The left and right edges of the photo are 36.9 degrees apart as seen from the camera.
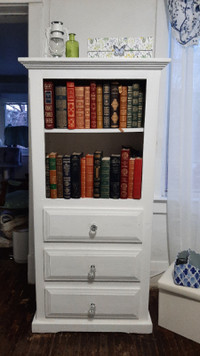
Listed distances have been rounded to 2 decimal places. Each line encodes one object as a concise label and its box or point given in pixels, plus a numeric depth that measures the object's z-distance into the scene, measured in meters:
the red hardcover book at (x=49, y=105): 1.53
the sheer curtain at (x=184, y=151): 1.88
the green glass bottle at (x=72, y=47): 1.57
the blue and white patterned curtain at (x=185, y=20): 1.75
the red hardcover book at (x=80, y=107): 1.54
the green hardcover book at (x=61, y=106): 1.54
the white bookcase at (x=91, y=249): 1.55
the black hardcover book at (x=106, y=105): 1.55
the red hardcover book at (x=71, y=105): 1.53
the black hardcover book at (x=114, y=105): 1.55
